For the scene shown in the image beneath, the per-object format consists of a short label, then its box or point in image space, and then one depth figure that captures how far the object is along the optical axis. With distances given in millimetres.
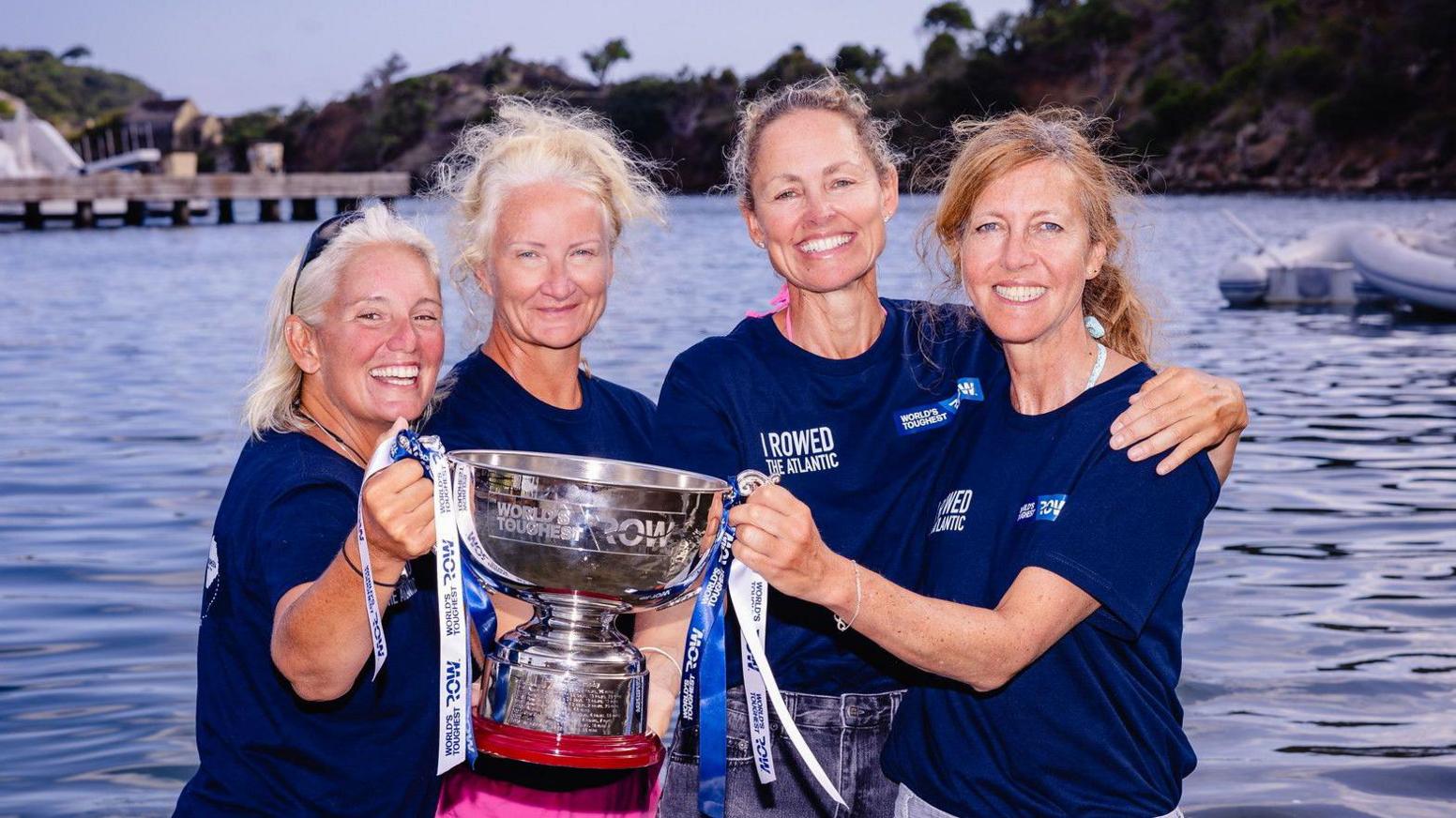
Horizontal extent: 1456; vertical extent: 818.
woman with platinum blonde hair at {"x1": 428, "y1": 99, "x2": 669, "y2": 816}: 3480
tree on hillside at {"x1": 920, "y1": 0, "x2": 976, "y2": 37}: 128500
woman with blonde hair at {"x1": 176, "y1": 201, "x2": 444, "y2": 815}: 2605
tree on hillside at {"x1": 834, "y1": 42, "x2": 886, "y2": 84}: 117625
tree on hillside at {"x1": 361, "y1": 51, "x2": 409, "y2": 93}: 150450
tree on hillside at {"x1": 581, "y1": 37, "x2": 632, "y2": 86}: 135625
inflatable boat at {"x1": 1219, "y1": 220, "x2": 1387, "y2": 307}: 24234
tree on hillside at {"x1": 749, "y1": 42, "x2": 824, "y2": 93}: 107000
